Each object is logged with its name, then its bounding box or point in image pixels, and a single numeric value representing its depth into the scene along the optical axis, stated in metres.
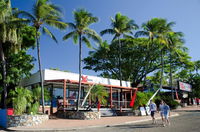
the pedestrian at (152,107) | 13.95
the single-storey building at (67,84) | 20.50
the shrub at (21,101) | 13.78
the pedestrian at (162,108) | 12.77
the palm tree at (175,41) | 34.40
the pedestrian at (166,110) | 12.36
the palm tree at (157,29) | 30.27
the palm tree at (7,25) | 17.14
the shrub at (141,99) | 21.31
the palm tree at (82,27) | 19.02
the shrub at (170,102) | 31.20
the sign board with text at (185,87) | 41.05
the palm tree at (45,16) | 16.58
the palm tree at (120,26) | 28.53
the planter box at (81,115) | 17.53
